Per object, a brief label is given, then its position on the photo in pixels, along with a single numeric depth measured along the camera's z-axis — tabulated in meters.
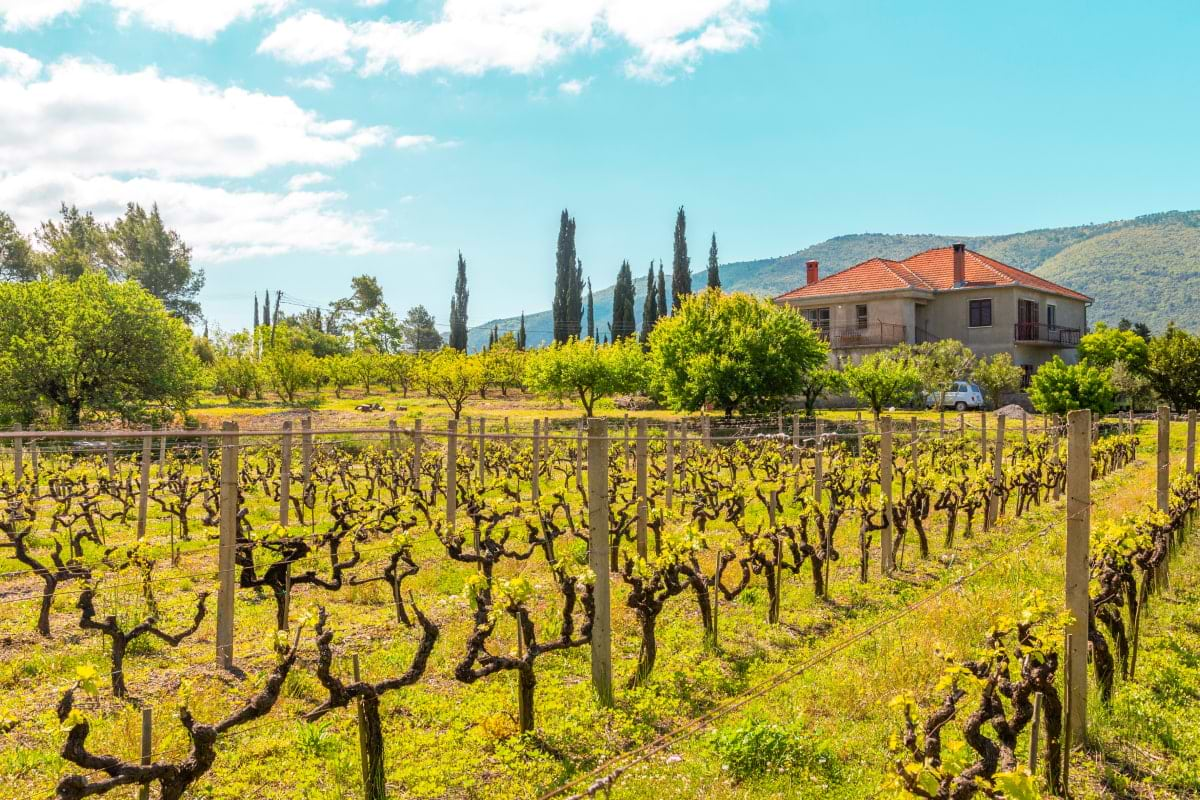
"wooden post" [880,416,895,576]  9.89
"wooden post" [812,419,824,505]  13.56
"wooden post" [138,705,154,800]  4.02
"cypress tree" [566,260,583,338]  74.50
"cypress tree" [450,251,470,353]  78.25
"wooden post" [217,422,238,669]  6.60
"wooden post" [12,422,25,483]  14.50
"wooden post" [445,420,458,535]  12.42
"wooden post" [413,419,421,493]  13.76
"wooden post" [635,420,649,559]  9.17
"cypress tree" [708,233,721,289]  64.75
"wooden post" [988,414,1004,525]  13.39
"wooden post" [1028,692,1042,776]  4.60
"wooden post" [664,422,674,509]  13.30
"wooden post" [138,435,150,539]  12.04
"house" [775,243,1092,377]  40.53
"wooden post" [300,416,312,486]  13.98
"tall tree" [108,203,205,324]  70.06
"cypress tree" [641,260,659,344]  69.62
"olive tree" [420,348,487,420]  35.56
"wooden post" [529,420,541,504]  14.57
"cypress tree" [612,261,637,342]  70.56
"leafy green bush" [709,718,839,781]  4.91
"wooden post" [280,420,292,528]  12.49
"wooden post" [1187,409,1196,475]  12.58
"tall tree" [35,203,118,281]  63.47
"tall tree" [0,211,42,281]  60.22
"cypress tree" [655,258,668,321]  68.69
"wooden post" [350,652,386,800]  4.61
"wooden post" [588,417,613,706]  5.87
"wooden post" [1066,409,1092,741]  5.16
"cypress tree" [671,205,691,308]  66.62
